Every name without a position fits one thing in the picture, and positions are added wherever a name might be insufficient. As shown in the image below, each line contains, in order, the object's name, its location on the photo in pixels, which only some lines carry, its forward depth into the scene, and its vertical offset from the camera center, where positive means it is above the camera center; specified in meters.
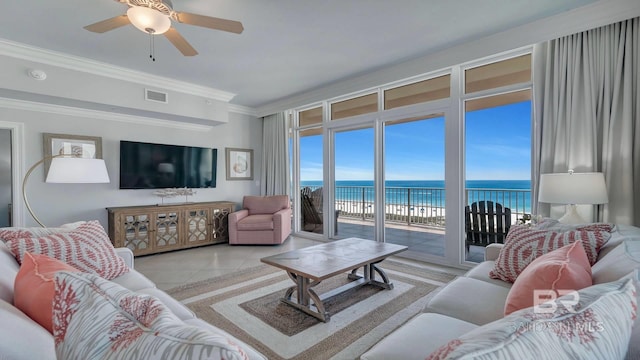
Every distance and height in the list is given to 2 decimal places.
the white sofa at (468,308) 1.14 -0.67
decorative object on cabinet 4.91 -0.22
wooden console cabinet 4.16 -0.71
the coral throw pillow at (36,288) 1.03 -0.41
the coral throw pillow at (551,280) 1.14 -0.42
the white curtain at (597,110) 2.48 +0.63
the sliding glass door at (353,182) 4.73 -0.06
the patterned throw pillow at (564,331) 0.52 -0.30
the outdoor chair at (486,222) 3.59 -0.55
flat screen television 4.52 +0.24
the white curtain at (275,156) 5.89 +0.49
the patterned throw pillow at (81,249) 1.75 -0.43
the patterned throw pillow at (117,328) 0.48 -0.29
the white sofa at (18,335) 0.77 -0.45
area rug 2.02 -1.13
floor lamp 2.37 +0.08
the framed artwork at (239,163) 5.89 +0.33
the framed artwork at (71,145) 3.93 +0.49
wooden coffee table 2.37 -0.73
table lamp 2.27 -0.09
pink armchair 4.84 -0.82
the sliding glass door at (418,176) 3.99 +0.04
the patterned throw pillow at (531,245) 1.70 -0.42
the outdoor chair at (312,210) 5.52 -0.59
